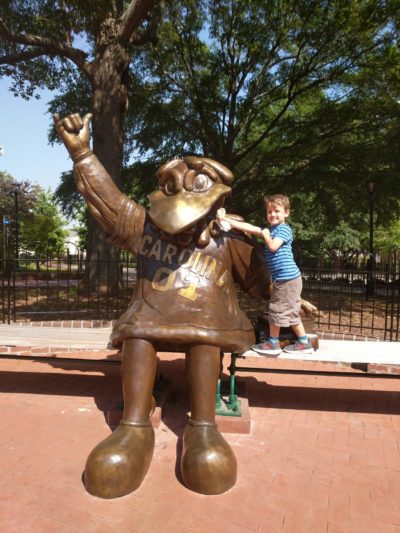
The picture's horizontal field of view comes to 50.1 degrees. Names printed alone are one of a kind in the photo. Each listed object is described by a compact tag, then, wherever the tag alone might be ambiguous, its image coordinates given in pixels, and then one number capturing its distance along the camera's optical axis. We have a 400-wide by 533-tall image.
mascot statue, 2.56
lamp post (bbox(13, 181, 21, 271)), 18.62
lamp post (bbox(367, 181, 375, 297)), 10.97
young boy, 3.25
